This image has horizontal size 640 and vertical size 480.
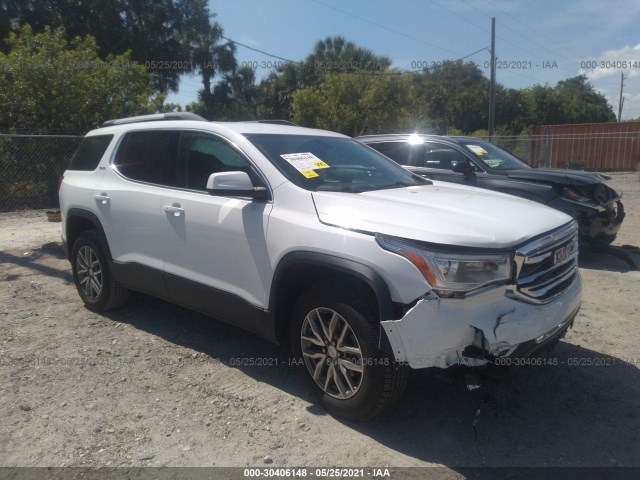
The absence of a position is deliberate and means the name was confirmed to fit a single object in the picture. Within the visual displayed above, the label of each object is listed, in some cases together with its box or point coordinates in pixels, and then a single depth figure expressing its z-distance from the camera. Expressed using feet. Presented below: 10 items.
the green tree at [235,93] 120.52
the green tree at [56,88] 43.63
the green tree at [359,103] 78.12
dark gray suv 22.76
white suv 9.52
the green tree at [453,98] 150.92
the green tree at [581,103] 160.66
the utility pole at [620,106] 195.91
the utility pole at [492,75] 81.10
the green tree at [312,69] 104.12
